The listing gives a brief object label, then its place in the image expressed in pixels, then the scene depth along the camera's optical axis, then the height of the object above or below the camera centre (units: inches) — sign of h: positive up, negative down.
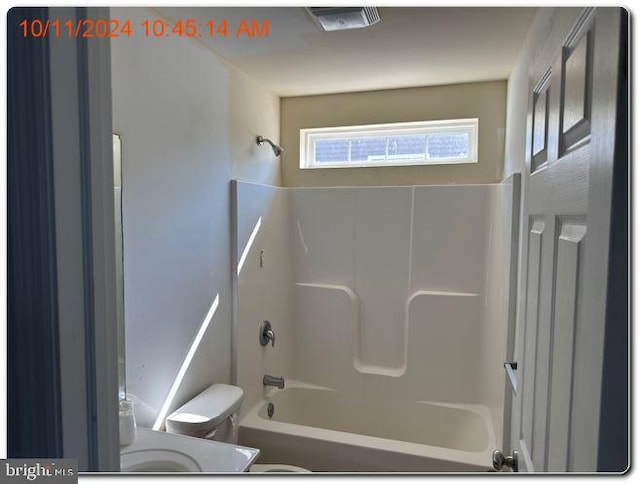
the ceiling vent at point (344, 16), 51.6 +26.5
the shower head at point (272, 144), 90.0 +16.9
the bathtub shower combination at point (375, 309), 85.7 -20.0
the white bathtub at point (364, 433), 69.6 -42.2
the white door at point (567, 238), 22.0 -1.0
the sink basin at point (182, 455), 46.1 -27.4
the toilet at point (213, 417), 60.1 -29.4
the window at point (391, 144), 94.1 +18.1
